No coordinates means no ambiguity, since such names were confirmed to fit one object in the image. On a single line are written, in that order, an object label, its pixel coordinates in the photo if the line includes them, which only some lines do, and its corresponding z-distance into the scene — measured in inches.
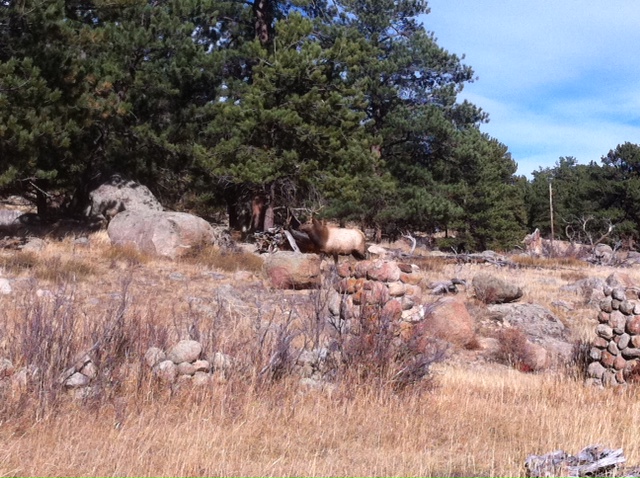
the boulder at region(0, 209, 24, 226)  752.6
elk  786.8
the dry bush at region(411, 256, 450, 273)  826.8
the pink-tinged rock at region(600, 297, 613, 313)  344.2
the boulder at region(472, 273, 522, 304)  594.9
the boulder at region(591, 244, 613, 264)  1093.1
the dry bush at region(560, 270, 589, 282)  814.6
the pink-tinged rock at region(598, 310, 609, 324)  346.6
